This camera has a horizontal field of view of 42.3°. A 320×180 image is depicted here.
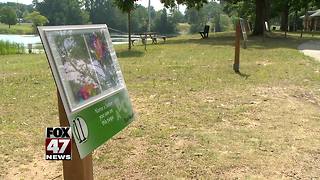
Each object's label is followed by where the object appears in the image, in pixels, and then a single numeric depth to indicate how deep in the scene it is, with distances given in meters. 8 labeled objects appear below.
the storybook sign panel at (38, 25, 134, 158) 2.37
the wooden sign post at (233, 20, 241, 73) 9.77
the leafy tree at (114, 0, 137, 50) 18.89
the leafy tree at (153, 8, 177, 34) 83.19
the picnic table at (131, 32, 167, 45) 21.75
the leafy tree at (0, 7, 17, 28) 62.59
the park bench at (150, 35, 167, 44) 24.60
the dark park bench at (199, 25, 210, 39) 25.98
